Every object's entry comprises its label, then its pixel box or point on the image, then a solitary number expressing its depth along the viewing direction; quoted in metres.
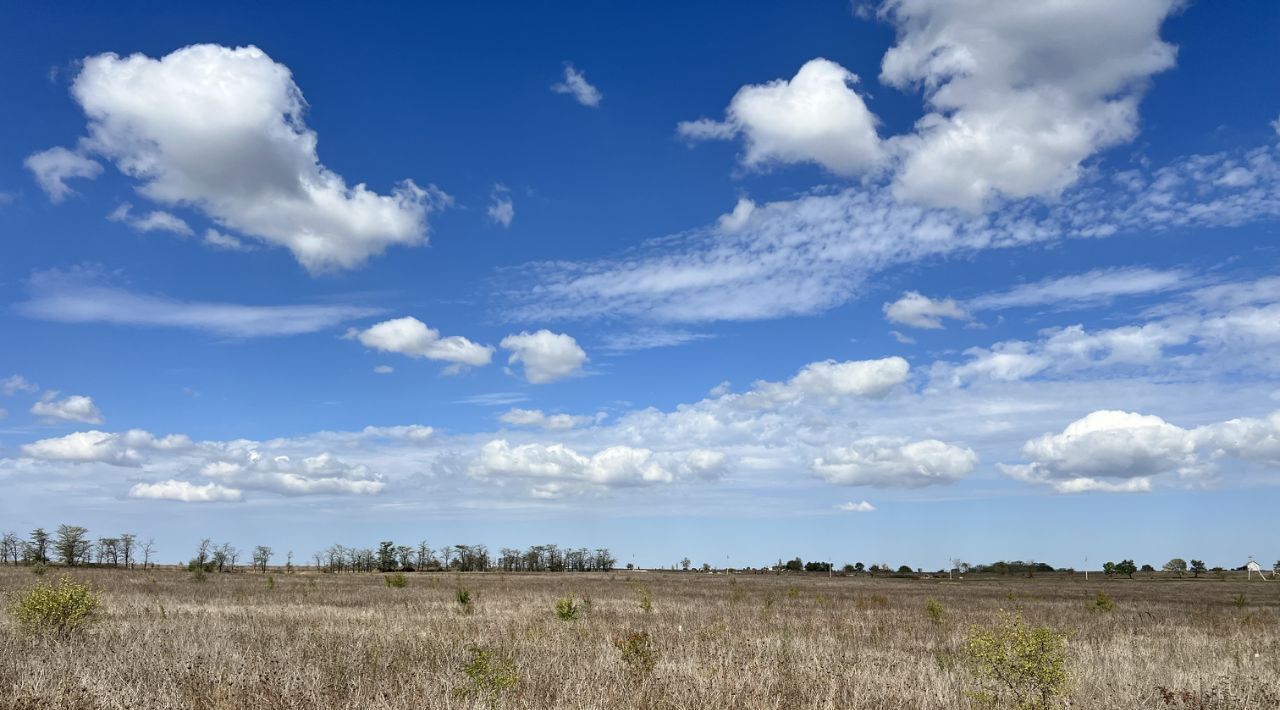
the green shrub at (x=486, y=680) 9.07
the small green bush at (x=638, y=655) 11.65
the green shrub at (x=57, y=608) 14.30
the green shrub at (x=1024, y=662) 9.30
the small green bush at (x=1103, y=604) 32.28
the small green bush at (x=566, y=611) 21.23
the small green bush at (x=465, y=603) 25.54
